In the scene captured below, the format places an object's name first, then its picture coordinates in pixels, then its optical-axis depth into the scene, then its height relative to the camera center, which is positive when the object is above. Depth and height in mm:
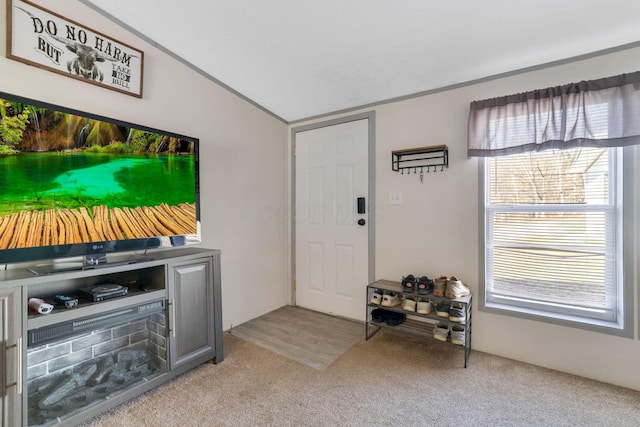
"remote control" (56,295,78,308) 1527 -470
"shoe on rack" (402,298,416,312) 2393 -777
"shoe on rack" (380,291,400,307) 2508 -772
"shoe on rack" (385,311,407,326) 2505 -940
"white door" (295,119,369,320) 2973 -86
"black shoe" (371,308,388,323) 2557 -933
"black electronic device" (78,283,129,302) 1628 -461
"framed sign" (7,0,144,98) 1608 +1015
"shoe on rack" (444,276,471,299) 2199 -604
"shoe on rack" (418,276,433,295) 2364 -617
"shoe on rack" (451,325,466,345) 2181 -950
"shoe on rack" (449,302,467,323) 2162 -775
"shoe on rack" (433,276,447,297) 2258 -596
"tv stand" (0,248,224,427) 1349 -775
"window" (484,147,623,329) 1976 -174
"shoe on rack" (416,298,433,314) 2332 -774
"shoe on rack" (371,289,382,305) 2562 -771
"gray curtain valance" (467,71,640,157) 1810 +641
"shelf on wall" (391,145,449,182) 2480 +465
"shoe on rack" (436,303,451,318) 2270 -783
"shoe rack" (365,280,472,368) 2174 -892
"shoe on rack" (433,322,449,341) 2268 -958
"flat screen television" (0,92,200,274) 1488 +162
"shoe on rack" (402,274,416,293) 2416 -613
